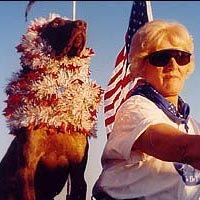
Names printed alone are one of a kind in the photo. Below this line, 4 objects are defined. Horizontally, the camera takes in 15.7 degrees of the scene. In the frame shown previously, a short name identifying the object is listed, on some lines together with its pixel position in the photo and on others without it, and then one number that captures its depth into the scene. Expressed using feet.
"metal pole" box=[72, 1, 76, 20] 7.21
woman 7.22
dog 7.64
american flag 7.69
